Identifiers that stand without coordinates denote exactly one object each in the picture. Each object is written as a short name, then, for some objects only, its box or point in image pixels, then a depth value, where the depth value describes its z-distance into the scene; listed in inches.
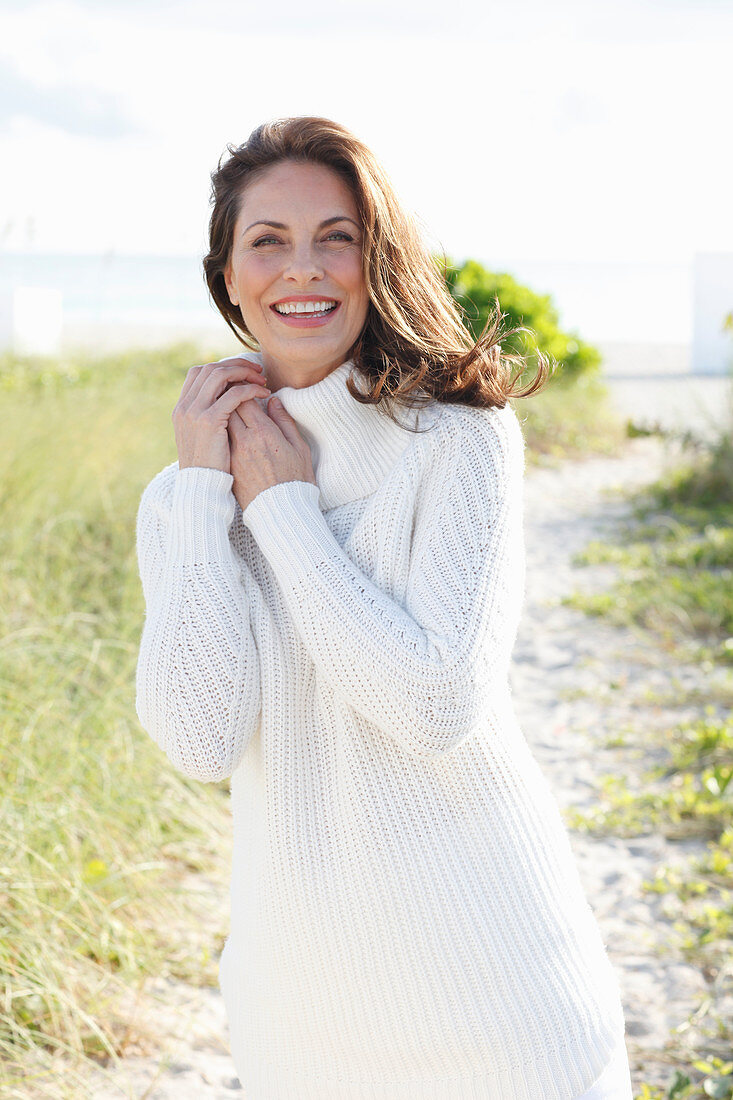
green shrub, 433.4
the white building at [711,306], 812.6
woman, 57.4
